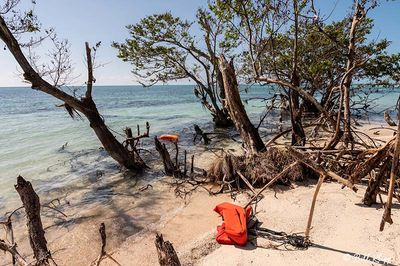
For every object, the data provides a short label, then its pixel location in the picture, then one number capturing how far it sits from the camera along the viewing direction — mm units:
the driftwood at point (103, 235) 2881
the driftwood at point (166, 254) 2842
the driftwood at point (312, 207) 3348
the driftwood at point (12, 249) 3317
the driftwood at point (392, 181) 2523
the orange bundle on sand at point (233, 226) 4895
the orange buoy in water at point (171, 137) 10828
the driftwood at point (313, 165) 3262
